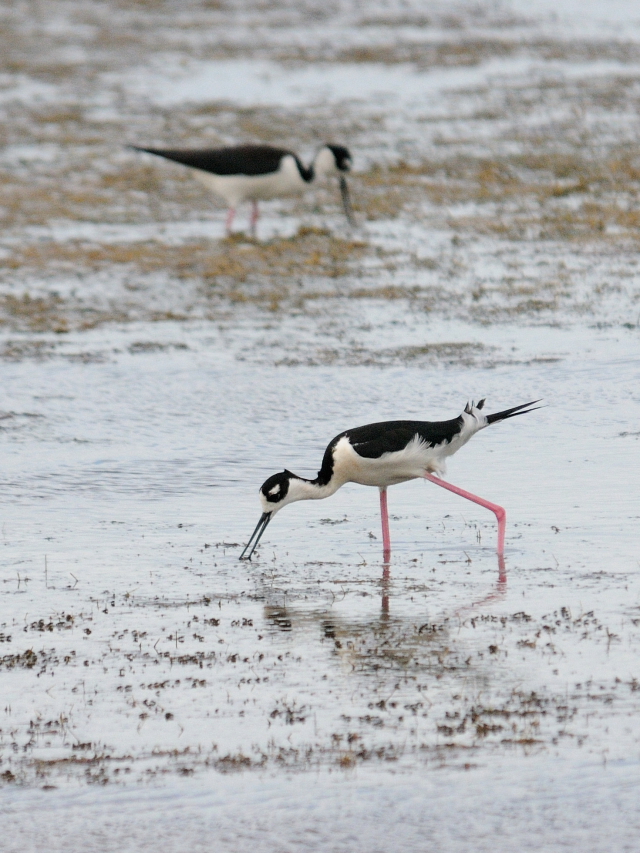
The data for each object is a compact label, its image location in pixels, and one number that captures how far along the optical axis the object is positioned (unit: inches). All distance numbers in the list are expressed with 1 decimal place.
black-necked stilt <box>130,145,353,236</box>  1294.3
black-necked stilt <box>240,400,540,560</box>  619.2
